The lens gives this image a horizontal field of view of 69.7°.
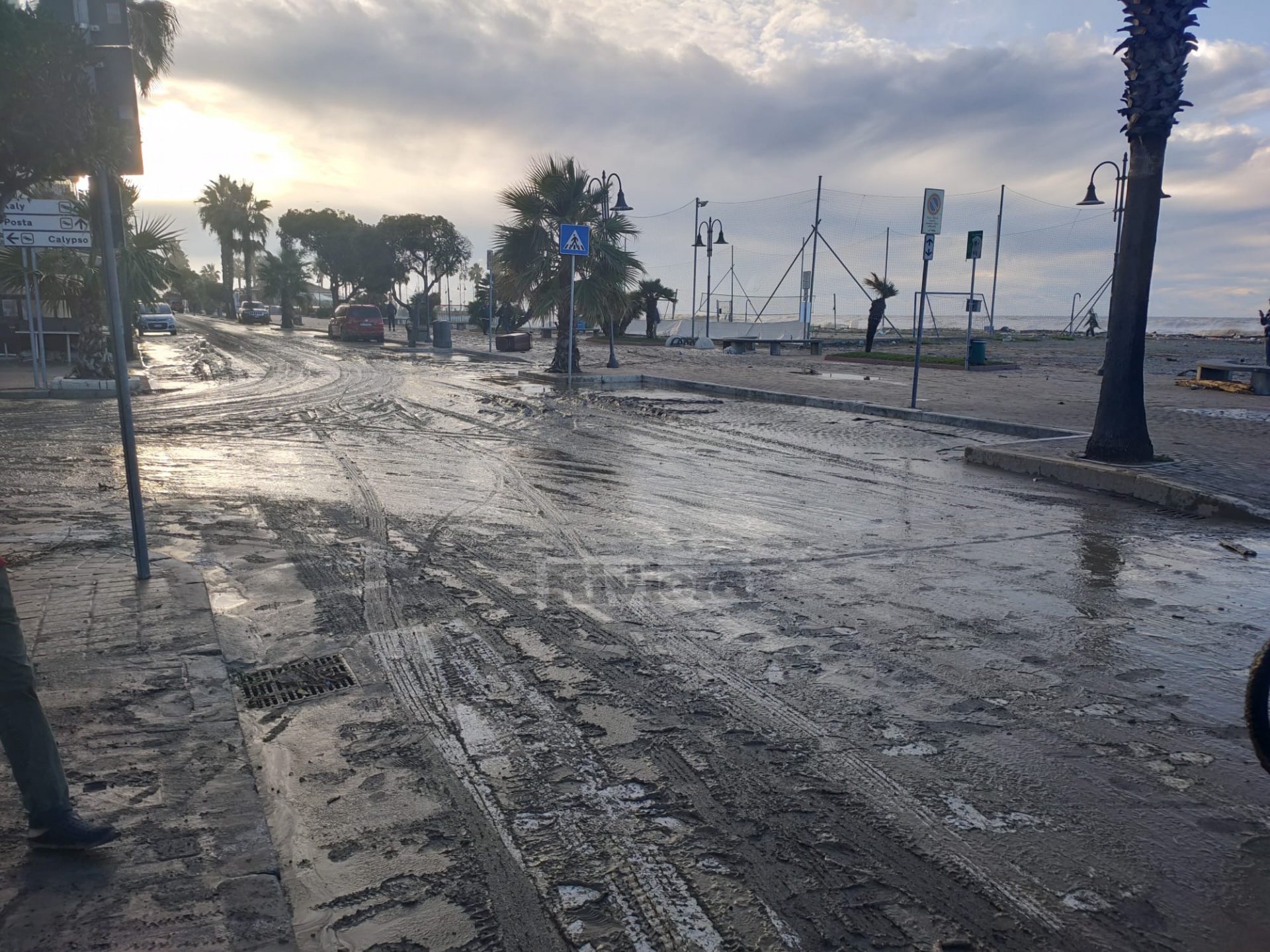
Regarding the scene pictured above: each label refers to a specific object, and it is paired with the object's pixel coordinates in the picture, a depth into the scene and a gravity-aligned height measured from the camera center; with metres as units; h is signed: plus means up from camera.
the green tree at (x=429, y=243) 66.69 +6.08
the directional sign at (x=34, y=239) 12.57 +1.11
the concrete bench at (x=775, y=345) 36.44 -0.48
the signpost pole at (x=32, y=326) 17.78 -0.16
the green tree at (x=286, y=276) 56.72 +2.94
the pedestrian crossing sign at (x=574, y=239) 18.50 +1.81
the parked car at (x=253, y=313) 63.84 +0.64
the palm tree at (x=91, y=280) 18.38 +0.81
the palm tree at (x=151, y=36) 25.05 +7.95
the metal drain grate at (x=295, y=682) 4.10 -1.65
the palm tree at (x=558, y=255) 22.53 +1.83
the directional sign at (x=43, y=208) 13.03 +1.57
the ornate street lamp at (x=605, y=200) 23.48 +3.37
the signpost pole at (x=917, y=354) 15.08 -0.29
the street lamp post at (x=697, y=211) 45.88 +6.08
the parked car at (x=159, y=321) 47.12 -0.03
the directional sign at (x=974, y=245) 21.42 +2.16
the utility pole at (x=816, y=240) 42.69 +4.40
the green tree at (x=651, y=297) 48.22 +1.75
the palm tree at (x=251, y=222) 77.62 +8.51
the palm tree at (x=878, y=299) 34.12 +1.40
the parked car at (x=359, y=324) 40.59 +0.05
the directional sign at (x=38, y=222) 12.80 +1.35
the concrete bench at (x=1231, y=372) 19.80 -0.66
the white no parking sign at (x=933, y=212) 15.09 +2.05
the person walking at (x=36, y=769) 2.78 -1.38
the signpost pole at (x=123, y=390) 4.93 -0.40
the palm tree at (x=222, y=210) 77.06 +9.41
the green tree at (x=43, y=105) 3.86 +0.94
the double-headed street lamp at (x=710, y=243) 44.16 +4.30
